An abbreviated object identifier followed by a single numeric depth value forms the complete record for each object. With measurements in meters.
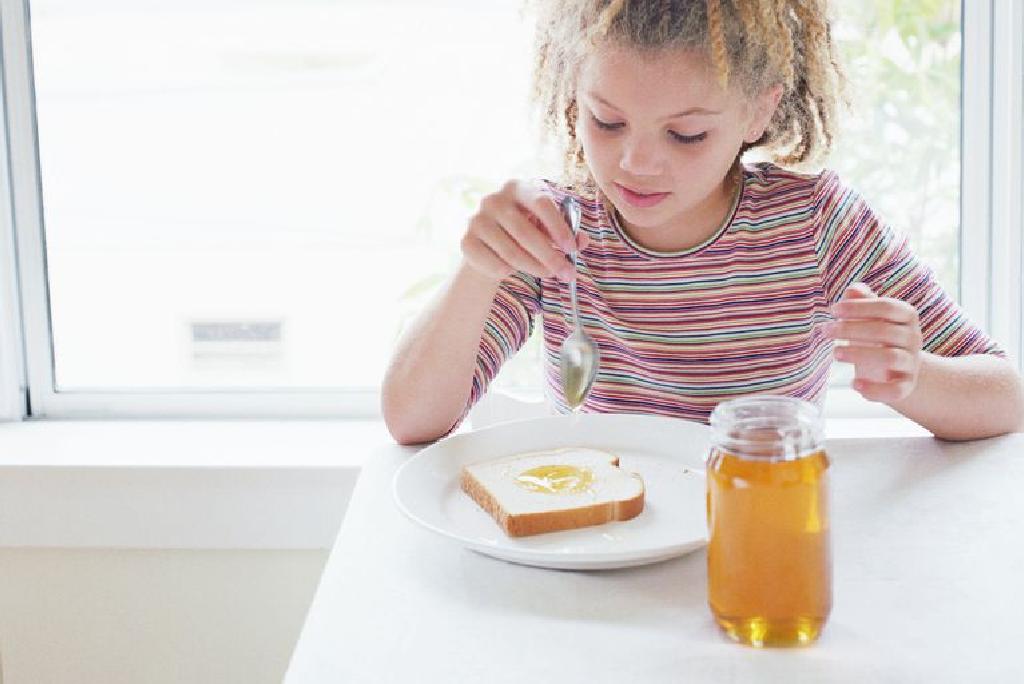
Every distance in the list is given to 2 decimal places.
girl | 1.06
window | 1.80
